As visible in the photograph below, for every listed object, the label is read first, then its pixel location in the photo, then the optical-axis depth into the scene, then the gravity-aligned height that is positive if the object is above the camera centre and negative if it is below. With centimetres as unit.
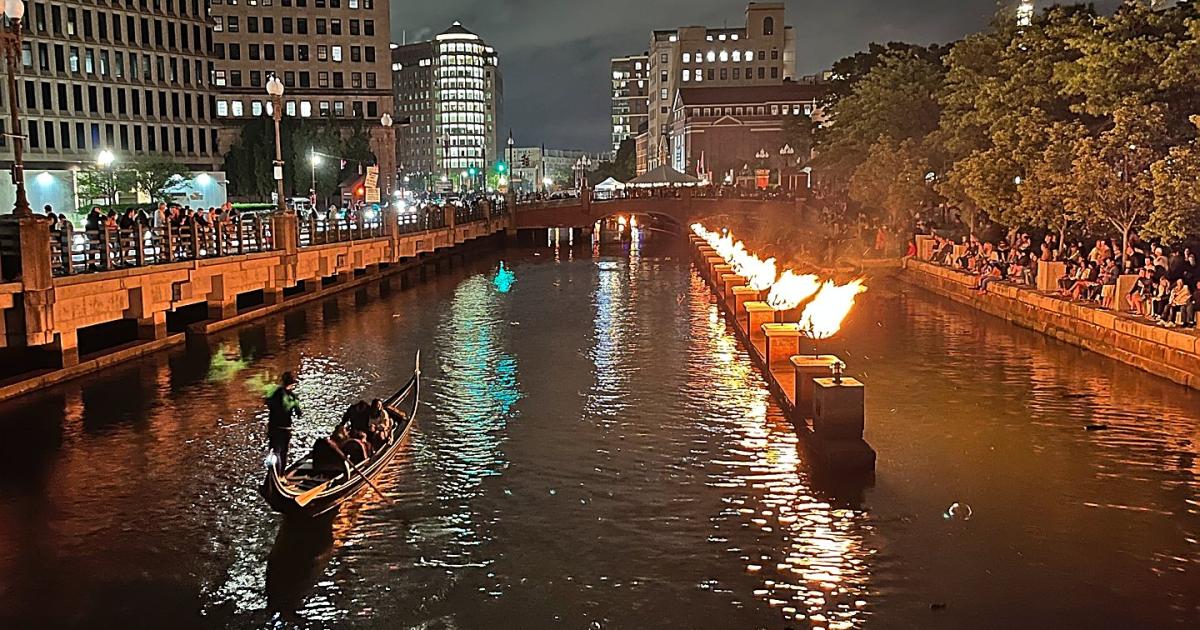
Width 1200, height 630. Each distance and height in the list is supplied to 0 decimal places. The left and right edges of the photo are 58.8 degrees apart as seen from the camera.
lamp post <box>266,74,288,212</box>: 3603 +293
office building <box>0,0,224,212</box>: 9394 +950
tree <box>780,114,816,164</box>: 9412 +523
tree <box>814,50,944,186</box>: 6091 +501
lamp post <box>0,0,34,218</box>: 2569 +169
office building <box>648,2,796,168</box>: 18938 +2446
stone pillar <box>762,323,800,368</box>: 2556 -367
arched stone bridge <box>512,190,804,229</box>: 9262 -169
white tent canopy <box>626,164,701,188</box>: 9675 +108
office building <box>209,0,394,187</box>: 11862 +1501
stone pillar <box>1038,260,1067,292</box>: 3497 -279
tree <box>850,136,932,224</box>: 5512 +51
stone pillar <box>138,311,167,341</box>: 3206 -406
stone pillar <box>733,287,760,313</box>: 3397 -341
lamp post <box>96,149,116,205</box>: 7652 +64
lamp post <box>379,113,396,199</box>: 10728 +397
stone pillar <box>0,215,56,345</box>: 2584 -184
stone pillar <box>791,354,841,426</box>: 2014 -349
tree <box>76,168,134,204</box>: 7956 +82
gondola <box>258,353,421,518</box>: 1457 -435
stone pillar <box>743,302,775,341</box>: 3053 -364
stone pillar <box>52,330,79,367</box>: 2722 -399
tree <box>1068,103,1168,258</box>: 3058 +59
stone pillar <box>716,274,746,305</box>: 3911 -345
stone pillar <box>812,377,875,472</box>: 1822 -407
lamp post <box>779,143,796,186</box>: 11719 +441
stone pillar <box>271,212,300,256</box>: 4269 -161
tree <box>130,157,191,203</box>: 8094 +120
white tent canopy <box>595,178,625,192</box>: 10138 +46
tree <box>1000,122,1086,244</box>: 3459 +23
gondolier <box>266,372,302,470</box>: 1566 -334
